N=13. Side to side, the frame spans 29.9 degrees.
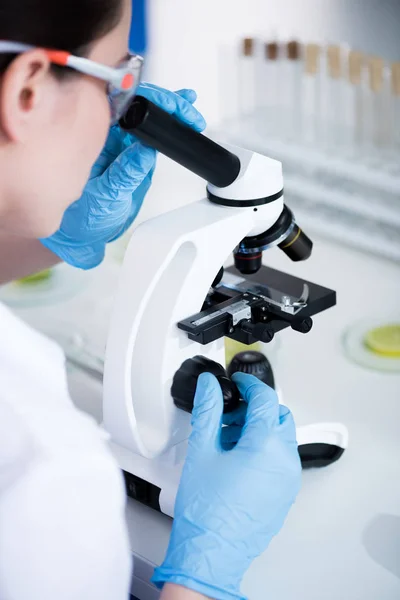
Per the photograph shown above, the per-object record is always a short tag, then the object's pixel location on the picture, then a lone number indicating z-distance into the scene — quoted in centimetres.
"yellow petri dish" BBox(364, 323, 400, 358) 148
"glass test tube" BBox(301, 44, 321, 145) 188
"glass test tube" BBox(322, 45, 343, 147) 182
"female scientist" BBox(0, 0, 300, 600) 75
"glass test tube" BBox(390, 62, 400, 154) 169
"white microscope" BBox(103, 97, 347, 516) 103
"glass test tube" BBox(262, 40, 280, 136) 198
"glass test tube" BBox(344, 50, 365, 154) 177
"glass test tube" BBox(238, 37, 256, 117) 203
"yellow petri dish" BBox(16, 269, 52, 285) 181
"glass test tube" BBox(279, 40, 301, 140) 195
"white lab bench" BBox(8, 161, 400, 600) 102
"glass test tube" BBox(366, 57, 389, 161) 174
